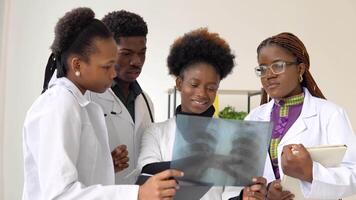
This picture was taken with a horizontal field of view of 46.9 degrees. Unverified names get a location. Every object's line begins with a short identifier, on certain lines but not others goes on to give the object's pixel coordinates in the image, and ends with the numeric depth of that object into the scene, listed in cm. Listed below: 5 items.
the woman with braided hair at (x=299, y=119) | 120
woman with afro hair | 131
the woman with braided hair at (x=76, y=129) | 92
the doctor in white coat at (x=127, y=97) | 147
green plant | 330
